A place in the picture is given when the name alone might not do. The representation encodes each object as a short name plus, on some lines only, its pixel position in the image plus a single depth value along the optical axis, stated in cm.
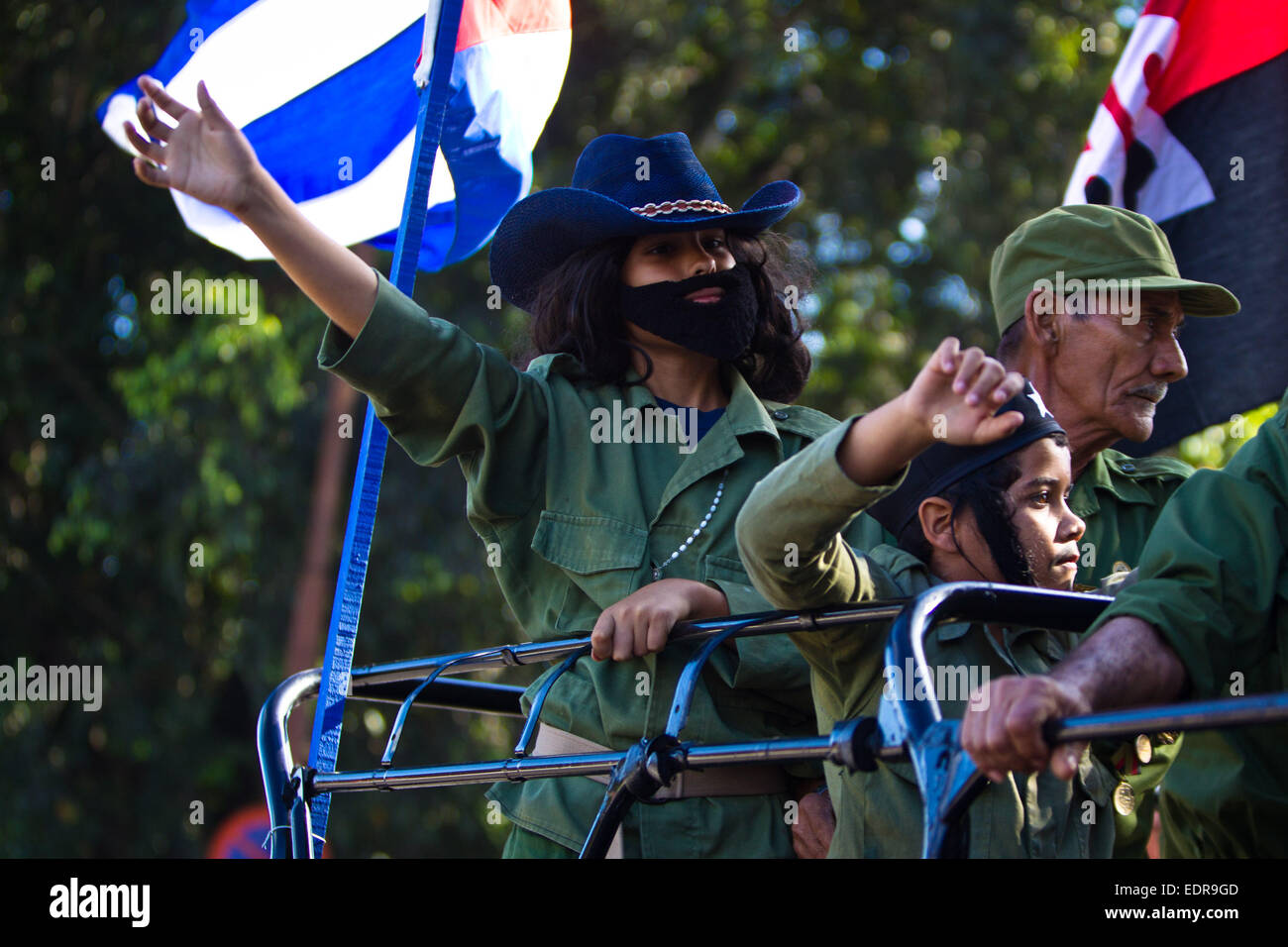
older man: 338
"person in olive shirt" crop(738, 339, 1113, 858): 202
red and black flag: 409
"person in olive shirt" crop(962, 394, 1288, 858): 215
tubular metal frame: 176
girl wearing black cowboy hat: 266
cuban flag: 371
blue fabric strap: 294
